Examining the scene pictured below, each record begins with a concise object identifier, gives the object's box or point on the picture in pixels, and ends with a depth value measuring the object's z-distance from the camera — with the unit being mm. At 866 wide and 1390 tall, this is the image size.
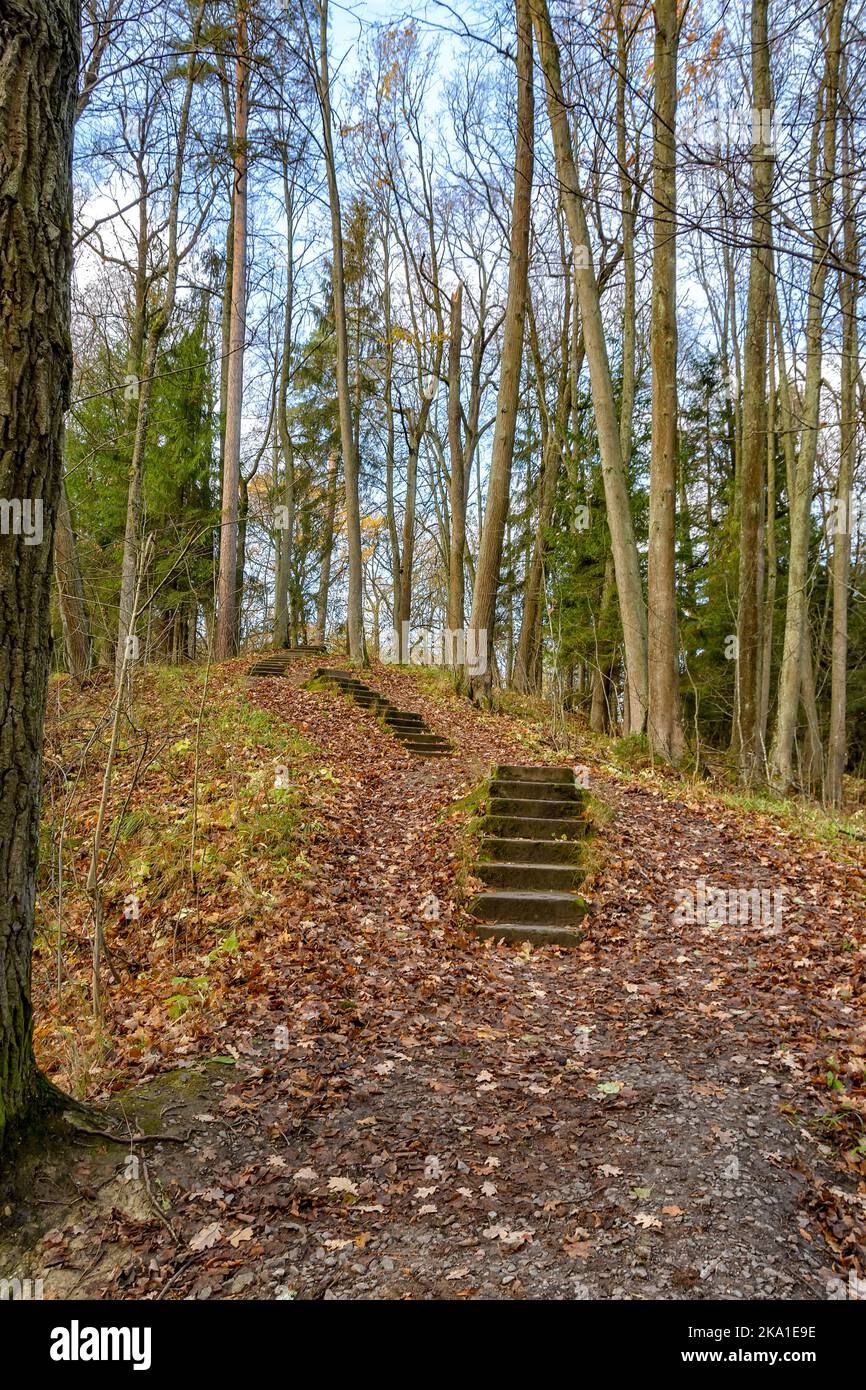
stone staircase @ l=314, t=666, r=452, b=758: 10961
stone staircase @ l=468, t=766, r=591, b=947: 5945
